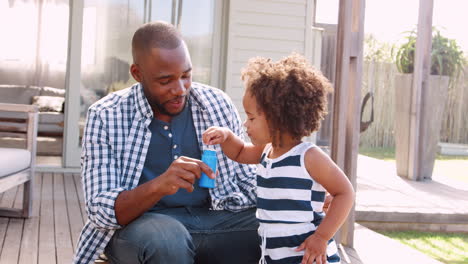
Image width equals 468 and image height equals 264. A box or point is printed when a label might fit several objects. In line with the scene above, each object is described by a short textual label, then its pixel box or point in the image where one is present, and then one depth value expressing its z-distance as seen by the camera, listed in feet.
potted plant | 24.39
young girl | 6.54
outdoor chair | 13.29
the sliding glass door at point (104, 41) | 20.57
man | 6.49
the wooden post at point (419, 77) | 23.53
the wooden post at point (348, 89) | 12.75
